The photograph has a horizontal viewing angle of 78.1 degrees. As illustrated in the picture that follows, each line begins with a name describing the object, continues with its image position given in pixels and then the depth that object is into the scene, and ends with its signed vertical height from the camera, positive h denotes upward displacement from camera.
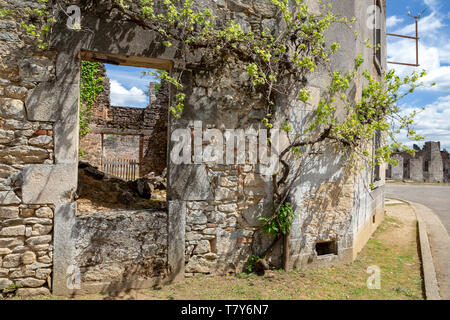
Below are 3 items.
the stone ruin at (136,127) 11.96 +1.61
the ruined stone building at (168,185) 3.16 -0.29
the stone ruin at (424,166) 22.64 +0.28
